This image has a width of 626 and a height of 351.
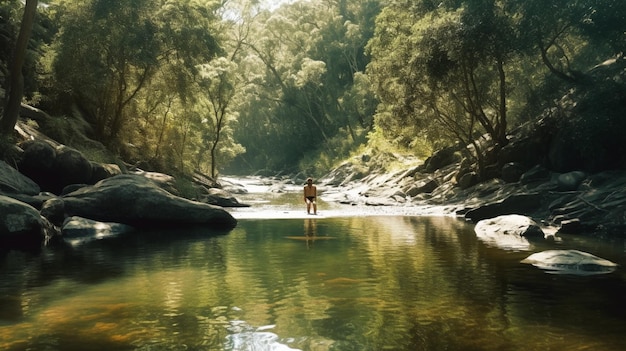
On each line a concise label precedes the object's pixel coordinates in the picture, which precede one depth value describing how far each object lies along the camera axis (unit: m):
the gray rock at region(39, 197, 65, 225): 19.59
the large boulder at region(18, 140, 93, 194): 22.67
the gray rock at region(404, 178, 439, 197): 37.56
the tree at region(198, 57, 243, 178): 42.31
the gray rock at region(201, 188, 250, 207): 33.25
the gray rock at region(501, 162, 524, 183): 30.23
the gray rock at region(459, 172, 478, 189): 33.25
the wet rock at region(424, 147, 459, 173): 41.44
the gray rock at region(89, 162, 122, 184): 25.00
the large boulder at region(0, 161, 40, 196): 19.53
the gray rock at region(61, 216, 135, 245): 19.08
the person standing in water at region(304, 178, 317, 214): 28.09
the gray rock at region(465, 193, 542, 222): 24.73
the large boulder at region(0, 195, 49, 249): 16.66
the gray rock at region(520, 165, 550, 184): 28.20
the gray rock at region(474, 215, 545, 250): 18.16
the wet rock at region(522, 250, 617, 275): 12.76
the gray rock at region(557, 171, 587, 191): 25.02
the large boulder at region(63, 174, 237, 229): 20.88
